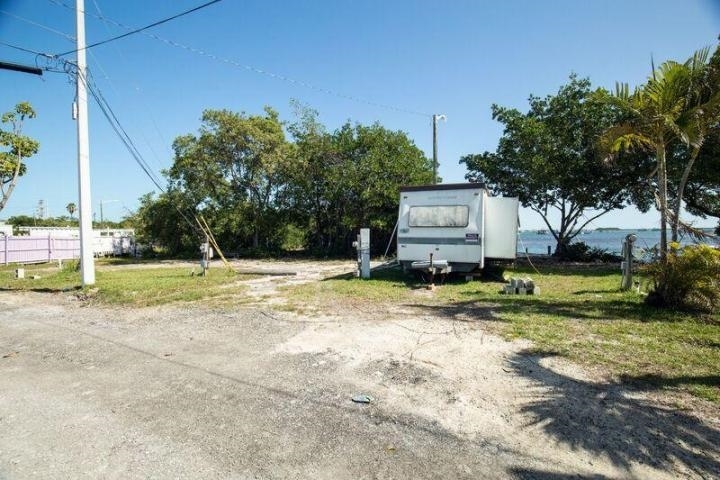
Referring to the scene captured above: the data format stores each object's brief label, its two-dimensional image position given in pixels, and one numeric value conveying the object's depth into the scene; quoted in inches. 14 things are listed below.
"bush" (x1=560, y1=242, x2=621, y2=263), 706.8
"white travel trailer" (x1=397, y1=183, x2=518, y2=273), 408.2
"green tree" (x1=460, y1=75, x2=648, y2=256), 629.9
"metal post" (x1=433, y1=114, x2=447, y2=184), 731.4
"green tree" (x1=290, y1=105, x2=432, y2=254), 799.7
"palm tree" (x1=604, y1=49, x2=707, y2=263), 269.4
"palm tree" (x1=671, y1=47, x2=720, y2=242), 267.3
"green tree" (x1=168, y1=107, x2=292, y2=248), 874.8
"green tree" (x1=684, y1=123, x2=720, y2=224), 501.4
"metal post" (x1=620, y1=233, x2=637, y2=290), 344.2
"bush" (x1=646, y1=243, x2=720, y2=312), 249.1
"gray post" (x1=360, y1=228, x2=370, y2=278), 461.2
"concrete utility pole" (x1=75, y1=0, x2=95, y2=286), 431.8
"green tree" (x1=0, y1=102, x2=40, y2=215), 733.3
